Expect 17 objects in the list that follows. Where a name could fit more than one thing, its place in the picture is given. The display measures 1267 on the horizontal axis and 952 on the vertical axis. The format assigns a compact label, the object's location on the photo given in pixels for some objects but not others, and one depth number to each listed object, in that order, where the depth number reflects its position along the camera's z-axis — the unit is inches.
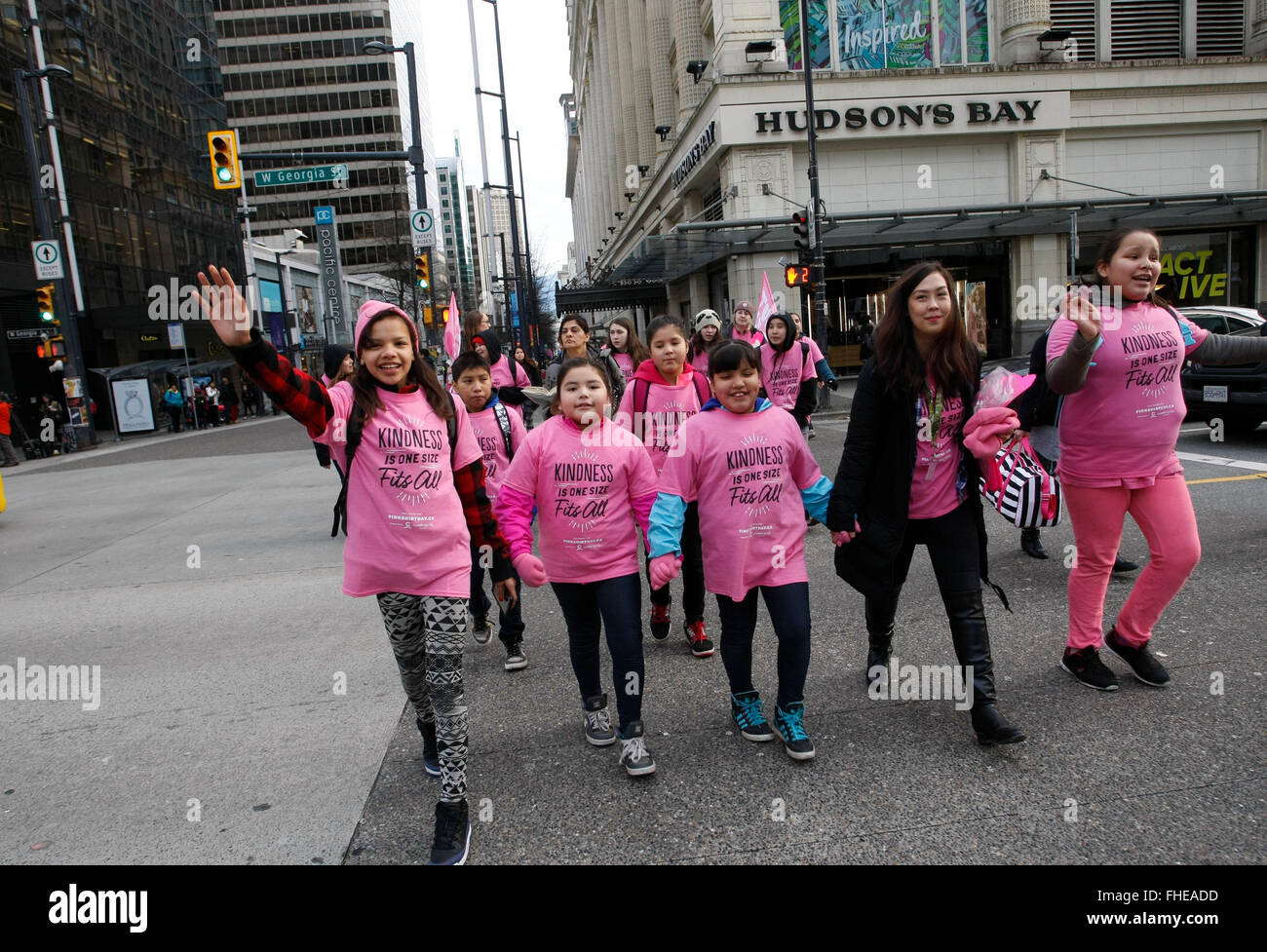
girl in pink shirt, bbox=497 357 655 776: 131.5
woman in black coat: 127.9
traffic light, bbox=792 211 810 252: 685.9
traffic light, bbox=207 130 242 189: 546.6
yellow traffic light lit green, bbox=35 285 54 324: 873.5
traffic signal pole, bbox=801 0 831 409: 704.4
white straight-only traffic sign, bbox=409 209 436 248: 685.9
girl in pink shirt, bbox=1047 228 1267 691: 137.3
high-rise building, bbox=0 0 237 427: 1136.8
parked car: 372.5
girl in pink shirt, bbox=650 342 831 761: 129.5
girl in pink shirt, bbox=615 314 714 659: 189.2
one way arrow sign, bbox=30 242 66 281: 824.3
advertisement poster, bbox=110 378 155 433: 1055.6
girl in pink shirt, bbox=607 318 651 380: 241.9
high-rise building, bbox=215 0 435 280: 3503.9
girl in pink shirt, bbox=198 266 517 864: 111.1
